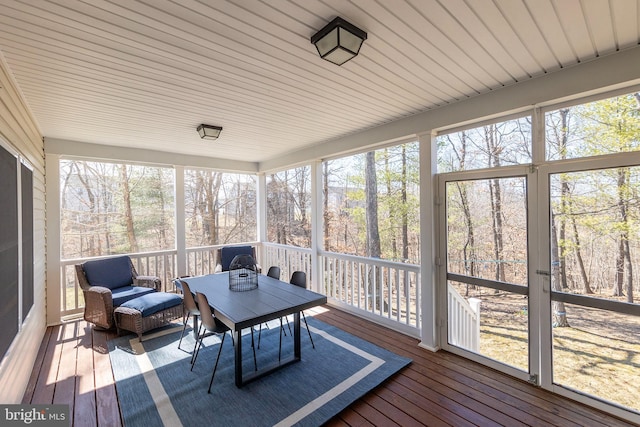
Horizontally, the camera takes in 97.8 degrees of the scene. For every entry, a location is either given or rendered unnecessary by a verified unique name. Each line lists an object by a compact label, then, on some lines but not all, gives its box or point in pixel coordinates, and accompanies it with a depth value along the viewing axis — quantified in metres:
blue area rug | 2.19
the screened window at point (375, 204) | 5.42
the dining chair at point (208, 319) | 2.59
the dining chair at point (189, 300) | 2.94
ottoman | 3.46
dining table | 2.39
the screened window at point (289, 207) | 6.99
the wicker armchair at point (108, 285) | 3.64
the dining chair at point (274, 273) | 3.86
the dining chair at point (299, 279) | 3.43
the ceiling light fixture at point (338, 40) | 1.65
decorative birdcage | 3.22
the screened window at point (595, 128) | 2.14
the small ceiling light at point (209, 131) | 3.57
